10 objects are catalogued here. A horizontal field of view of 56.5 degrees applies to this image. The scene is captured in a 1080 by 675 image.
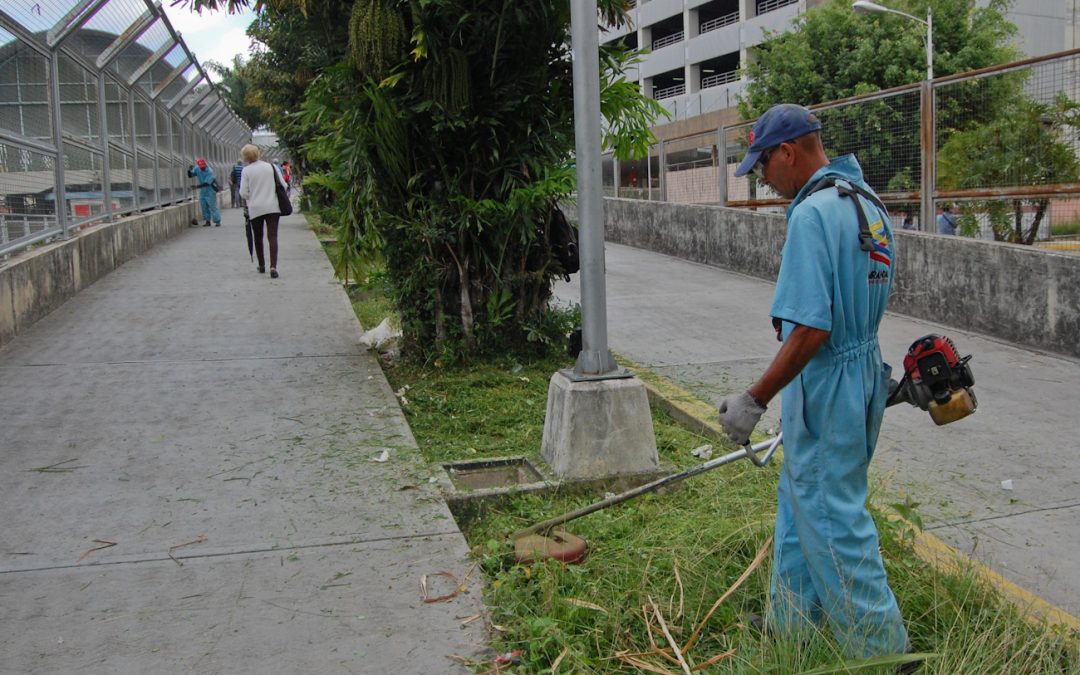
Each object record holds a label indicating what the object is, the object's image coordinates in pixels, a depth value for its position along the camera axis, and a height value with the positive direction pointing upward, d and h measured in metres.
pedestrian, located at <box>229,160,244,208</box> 23.12 +1.21
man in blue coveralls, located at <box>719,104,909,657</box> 2.77 -0.51
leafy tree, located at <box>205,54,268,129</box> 58.97 +8.87
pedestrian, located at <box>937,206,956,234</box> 9.70 -0.21
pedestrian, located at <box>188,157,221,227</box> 21.61 +0.76
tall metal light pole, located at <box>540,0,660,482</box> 4.82 -0.83
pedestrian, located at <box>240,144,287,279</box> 11.94 +0.37
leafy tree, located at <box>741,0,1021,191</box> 25.88 +3.98
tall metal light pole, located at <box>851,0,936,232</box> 9.78 +0.40
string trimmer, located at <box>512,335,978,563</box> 2.95 -0.54
